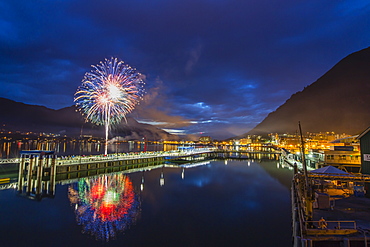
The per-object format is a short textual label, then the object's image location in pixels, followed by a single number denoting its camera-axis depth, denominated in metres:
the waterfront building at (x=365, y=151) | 21.36
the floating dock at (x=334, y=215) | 10.98
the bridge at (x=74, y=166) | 32.25
